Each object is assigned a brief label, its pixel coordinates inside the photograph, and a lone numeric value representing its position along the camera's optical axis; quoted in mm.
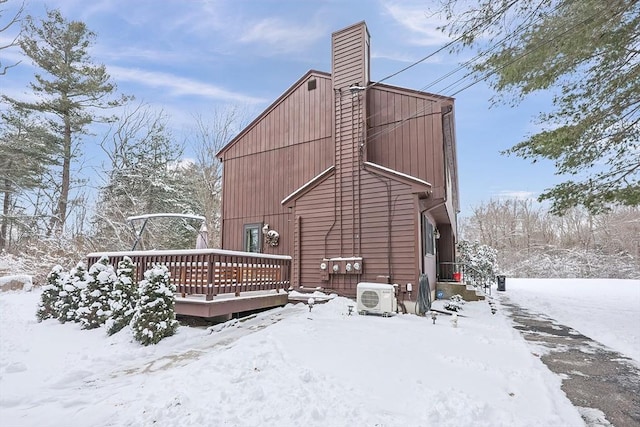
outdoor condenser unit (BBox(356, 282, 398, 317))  6488
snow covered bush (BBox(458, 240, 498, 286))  15633
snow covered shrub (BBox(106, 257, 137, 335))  5613
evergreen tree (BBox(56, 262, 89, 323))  6364
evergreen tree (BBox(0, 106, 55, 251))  16047
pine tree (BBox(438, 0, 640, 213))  5746
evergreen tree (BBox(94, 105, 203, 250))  17953
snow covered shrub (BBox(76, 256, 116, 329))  5980
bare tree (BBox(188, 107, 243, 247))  19438
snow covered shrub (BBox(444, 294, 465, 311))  8194
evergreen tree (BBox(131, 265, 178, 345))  5109
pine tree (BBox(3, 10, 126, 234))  16531
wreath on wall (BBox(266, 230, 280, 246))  10406
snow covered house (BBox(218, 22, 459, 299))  7926
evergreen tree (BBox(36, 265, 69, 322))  6613
